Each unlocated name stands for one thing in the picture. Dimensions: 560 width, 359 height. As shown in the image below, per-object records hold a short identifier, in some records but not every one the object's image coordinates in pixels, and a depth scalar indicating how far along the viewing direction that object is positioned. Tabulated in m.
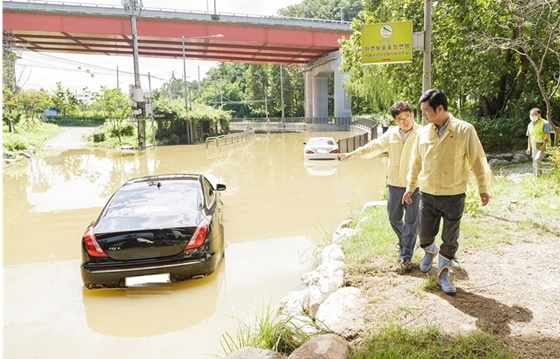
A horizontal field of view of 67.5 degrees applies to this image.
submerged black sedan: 4.65
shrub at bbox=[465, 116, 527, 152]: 14.96
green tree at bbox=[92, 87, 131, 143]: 29.86
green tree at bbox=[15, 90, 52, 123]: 32.25
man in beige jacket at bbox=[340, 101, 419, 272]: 4.36
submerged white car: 17.66
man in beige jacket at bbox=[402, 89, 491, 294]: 3.56
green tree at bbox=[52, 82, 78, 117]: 62.59
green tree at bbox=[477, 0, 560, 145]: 9.76
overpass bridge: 31.75
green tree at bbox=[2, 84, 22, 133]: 27.16
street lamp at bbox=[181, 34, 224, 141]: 33.34
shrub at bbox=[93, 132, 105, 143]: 32.22
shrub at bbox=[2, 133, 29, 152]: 22.69
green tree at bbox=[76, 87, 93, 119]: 65.75
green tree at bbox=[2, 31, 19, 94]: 30.60
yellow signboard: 8.14
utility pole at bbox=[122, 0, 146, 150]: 25.58
